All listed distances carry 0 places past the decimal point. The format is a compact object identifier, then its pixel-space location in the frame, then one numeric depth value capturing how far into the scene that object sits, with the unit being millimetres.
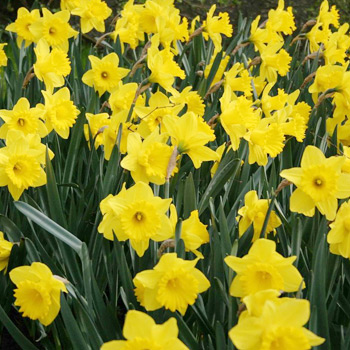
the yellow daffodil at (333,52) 2738
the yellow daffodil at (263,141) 1758
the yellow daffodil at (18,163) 1517
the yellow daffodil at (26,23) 2629
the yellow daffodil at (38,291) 1234
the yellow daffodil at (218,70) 2684
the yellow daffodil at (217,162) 1881
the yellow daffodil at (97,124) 1847
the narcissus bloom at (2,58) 2494
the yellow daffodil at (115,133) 1776
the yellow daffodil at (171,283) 1166
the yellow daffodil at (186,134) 1515
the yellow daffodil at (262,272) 1146
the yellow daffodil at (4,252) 1486
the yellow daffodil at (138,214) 1271
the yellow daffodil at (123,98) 1884
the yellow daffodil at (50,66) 2104
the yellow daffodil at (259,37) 2764
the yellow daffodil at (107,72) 2201
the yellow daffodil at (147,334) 961
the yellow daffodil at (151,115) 1782
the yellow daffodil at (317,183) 1359
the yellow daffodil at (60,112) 1839
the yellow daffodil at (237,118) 1746
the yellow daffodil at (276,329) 947
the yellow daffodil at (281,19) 2955
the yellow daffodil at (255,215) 1493
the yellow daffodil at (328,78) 2246
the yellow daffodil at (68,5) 2916
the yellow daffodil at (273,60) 2637
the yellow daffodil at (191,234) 1369
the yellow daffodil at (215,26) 2803
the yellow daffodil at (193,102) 2079
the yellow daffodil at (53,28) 2586
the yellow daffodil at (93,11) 2842
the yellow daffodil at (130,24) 2803
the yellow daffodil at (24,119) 1750
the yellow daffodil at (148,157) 1474
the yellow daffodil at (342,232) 1357
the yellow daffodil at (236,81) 2293
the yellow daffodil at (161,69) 1955
